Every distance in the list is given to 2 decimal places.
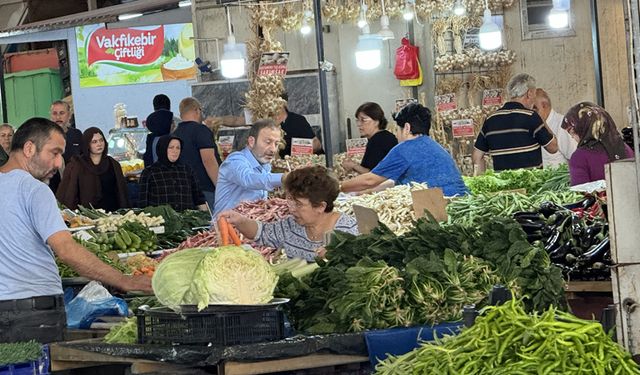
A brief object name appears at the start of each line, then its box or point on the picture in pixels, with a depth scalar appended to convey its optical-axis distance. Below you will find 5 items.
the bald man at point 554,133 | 11.39
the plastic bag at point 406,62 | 15.34
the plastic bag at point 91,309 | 7.23
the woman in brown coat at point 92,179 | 12.36
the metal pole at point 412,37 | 15.75
